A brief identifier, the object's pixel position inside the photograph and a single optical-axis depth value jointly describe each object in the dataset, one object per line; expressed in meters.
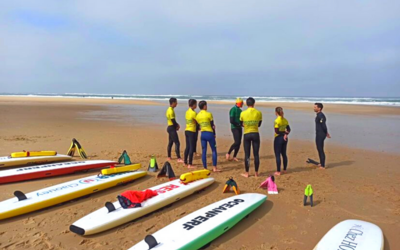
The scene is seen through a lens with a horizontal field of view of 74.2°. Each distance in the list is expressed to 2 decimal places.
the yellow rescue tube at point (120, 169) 5.88
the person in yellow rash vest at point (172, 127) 7.39
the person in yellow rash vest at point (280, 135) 6.38
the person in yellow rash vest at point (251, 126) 6.13
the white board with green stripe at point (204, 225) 3.29
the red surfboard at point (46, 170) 5.76
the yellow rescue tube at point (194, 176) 5.45
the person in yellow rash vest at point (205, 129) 6.55
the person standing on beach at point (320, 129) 7.04
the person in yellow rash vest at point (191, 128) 6.89
